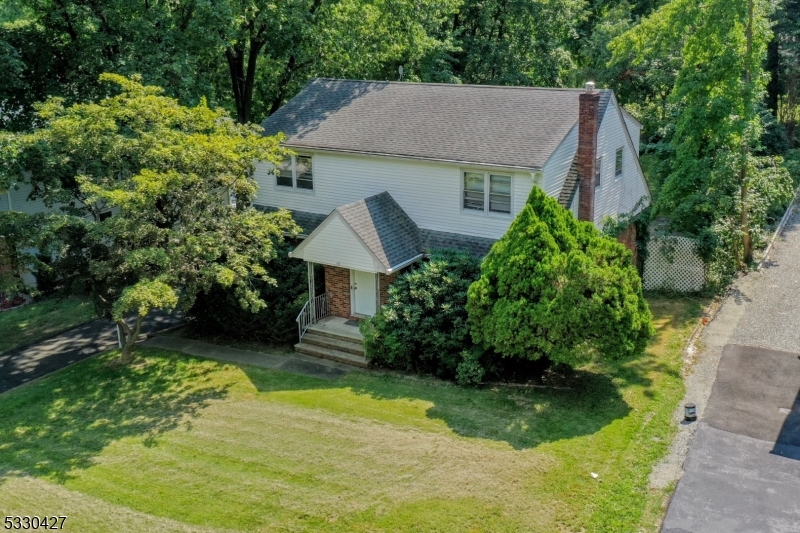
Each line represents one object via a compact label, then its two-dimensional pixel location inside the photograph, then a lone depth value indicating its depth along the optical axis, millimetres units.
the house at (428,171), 18719
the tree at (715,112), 21188
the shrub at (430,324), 17297
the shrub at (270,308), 20047
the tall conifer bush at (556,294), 15406
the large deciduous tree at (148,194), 16375
